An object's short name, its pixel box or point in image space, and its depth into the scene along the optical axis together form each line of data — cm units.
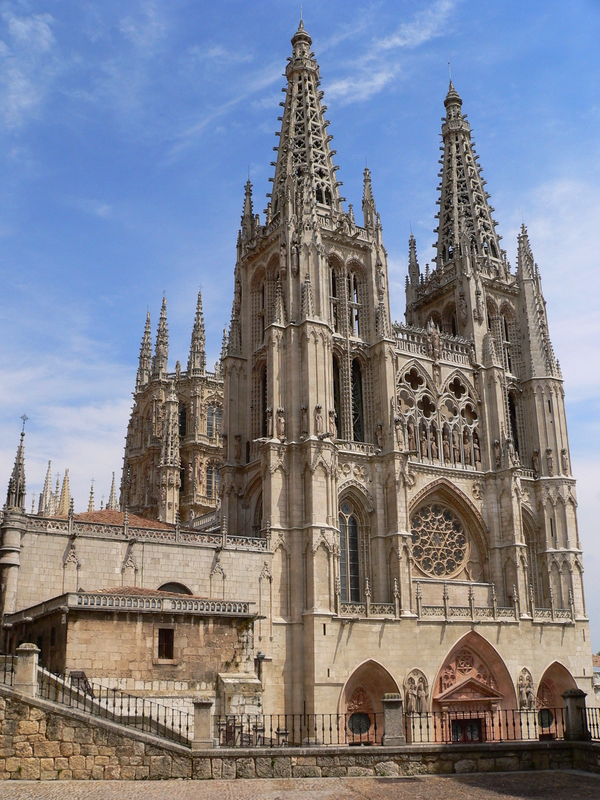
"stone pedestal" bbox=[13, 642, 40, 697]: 1836
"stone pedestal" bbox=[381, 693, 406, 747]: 1958
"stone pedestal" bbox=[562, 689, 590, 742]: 1992
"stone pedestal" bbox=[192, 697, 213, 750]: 1831
